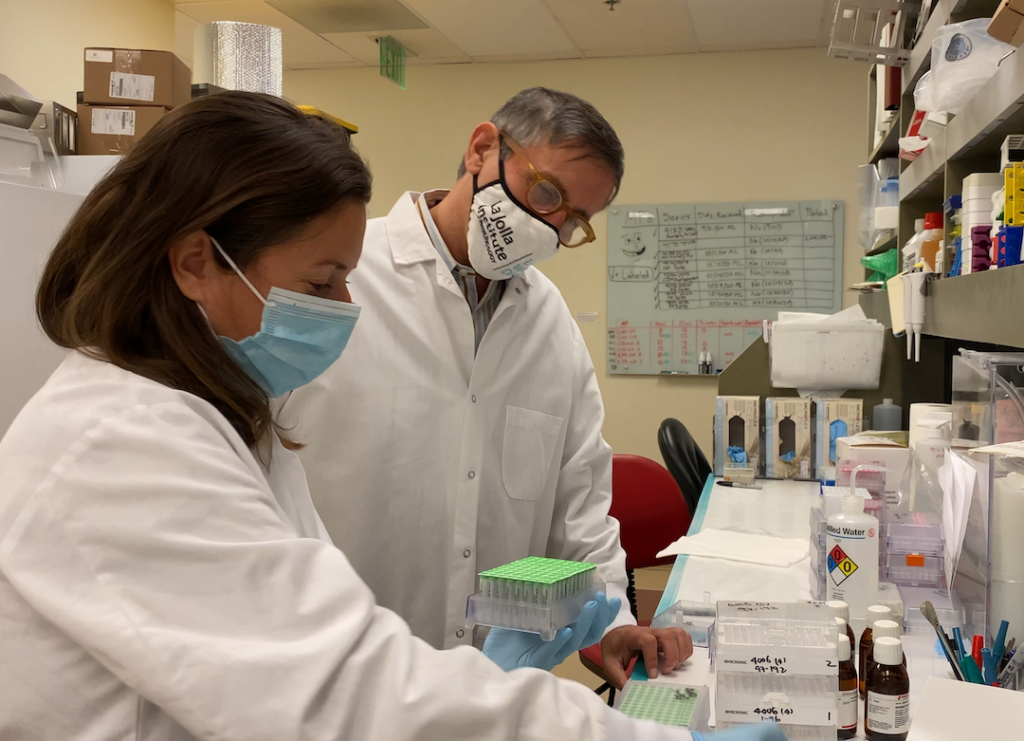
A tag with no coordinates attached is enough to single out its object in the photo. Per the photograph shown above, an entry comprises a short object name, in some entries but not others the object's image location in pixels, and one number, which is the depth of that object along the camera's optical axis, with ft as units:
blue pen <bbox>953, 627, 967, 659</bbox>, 3.96
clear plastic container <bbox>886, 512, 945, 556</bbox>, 5.62
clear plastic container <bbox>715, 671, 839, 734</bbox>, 3.40
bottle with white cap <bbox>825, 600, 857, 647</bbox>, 3.92
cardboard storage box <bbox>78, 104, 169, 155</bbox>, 10.05
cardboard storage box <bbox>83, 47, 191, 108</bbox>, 9.93
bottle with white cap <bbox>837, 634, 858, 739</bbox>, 3.57
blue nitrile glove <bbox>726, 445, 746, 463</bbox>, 10.31
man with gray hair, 4.93
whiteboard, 16.20
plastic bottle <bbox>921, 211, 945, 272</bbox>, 7.47
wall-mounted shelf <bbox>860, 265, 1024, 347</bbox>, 4.30
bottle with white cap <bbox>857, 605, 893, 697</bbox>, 3.88
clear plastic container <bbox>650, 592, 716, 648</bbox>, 4.94
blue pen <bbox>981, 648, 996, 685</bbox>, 3.76
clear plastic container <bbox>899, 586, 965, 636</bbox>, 4.91
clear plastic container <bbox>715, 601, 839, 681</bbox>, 3.38
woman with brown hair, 2.13
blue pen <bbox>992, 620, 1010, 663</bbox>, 3.83
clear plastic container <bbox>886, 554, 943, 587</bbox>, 5.60
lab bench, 4.50
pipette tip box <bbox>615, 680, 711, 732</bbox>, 3.53
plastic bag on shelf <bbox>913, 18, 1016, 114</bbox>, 5.61
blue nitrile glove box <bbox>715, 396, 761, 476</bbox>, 10.32
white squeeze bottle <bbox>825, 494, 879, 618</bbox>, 4.76
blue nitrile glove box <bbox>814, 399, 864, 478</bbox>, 9.85
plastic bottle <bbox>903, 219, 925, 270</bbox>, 7.91
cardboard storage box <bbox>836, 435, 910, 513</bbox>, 7.46
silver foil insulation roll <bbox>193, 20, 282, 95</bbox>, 10.71
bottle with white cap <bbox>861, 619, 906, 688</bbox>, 3.52
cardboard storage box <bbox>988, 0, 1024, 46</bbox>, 4.21
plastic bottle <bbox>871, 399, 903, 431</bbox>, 9.44
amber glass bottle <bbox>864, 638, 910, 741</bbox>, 3.54
